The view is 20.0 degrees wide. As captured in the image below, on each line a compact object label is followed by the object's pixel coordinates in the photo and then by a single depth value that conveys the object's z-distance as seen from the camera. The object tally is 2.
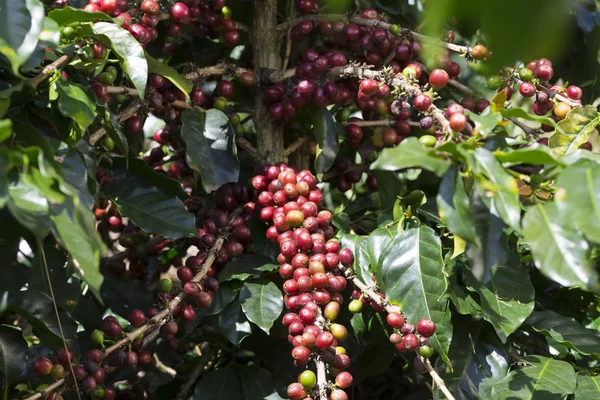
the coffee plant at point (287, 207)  1.34
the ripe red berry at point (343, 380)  1.45
